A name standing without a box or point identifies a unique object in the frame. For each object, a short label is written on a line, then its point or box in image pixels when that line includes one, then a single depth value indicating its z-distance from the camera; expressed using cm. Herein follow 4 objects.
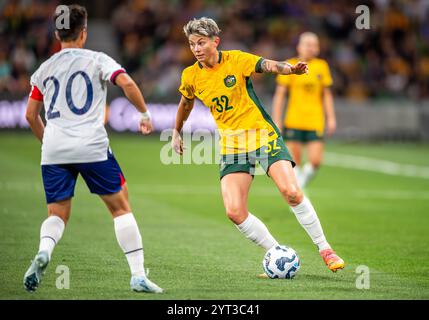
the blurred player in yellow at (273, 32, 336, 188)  2719
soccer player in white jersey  1405
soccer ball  1611
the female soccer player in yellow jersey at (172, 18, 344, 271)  1650
